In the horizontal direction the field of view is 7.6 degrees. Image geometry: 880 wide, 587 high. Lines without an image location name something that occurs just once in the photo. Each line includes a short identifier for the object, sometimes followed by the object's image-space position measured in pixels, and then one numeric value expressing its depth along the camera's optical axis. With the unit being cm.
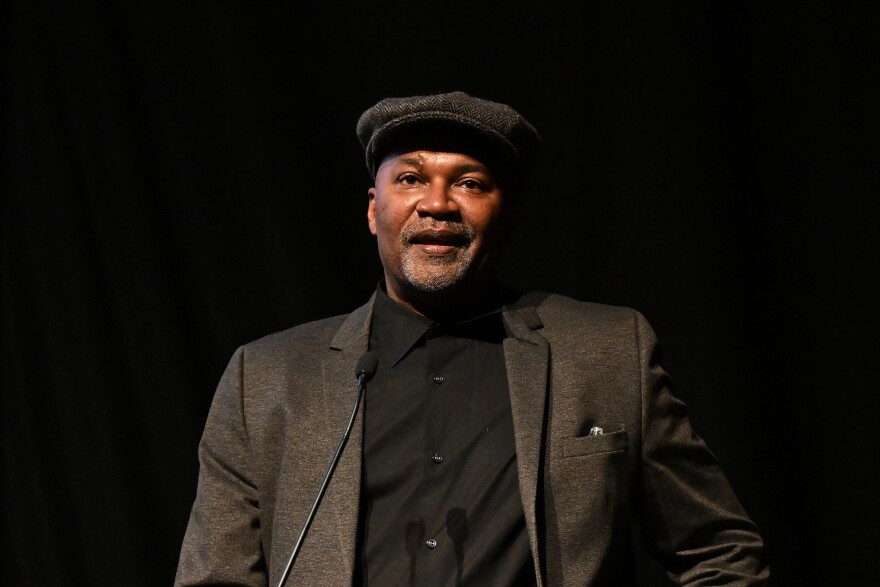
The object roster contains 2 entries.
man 704
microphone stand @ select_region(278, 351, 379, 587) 691
